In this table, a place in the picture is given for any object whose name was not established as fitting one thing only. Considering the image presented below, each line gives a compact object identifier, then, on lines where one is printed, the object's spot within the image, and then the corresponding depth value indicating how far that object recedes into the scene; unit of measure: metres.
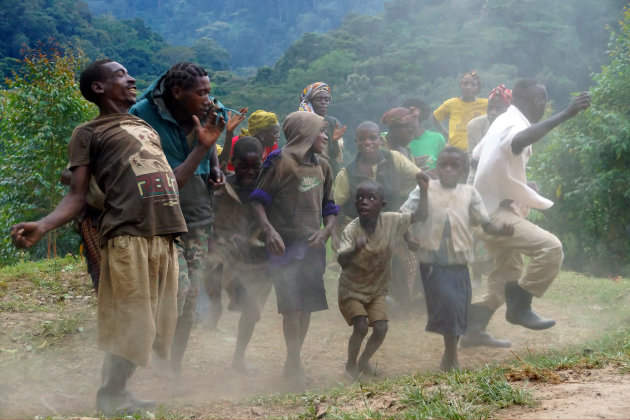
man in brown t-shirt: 3.66
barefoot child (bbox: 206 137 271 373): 5.58
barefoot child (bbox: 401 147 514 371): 5.27
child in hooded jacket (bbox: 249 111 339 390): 5.08
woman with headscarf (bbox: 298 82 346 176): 6.89
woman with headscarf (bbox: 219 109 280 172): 6.54
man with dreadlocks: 4.38
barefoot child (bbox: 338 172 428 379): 5.06
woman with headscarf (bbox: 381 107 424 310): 7.09
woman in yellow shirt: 8.96
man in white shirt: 5.68
